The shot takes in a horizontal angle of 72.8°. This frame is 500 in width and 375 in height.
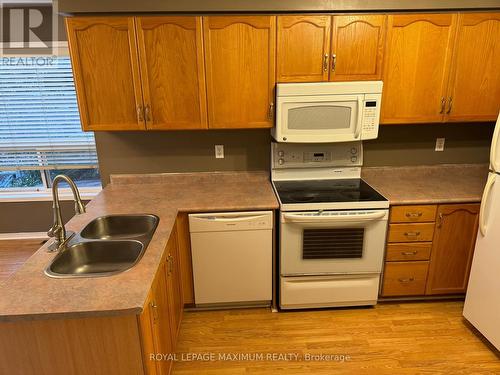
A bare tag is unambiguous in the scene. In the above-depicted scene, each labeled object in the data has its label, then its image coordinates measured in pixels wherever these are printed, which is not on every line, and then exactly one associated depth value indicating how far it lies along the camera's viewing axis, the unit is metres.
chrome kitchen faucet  1.56
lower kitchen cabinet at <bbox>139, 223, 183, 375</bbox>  1.35
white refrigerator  1.91
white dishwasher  2.23
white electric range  2.20
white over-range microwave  2.25
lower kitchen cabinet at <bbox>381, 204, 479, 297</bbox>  2.29
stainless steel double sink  1.65
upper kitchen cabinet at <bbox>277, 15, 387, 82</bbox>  2.18
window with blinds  3.21
